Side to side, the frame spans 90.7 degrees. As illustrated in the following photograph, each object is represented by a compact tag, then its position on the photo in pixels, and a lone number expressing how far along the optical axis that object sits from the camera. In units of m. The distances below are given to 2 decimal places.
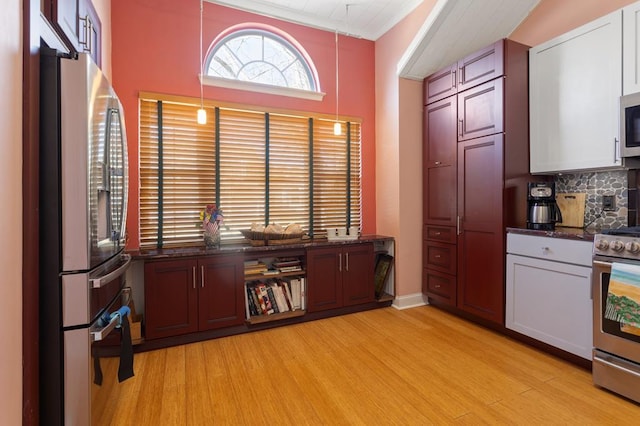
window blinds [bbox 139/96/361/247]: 3.01
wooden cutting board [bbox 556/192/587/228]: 2.77
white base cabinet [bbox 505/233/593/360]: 2.22
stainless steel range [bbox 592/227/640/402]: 1.85
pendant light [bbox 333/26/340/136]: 3.31
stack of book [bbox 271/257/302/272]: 3.23
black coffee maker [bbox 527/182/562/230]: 2.64
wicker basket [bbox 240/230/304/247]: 3.13
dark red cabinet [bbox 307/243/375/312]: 3.25
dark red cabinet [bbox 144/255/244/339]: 2.61
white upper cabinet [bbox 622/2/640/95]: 2.17
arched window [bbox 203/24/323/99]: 3.36
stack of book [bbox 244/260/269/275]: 3.08
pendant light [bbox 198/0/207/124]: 3.12
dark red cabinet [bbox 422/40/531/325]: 2.77
